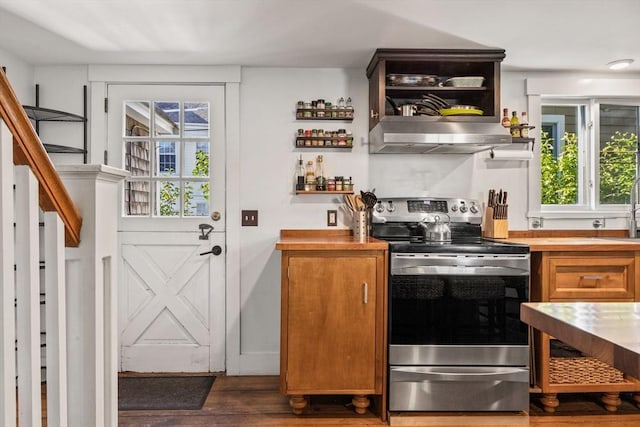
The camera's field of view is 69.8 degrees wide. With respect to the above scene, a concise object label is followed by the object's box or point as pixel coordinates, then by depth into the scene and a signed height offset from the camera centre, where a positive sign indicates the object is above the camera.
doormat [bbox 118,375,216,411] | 2.61 -1.11
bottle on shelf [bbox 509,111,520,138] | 3.07 +0.57
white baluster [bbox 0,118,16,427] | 0.89 -0.14
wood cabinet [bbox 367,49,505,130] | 2.80 +0.86
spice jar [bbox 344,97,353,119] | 3.10 +0.66
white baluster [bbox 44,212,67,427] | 1.06 -0.25
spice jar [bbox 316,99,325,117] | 3.10 +0.69
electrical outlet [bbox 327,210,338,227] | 3.15 -0.05
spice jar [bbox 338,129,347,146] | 3.10 +0.48
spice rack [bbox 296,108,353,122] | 3.10 +0.63
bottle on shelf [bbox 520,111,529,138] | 3.07 +0.57
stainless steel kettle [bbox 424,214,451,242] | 2.77 -0.13
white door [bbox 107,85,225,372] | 3.15 -0.10
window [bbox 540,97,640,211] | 3.30 +0.43
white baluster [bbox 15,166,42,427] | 0.96 -0.16
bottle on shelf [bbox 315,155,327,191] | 3.08 +0.24
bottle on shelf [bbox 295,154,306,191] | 3.14 +0.27
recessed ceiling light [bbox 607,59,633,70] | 2.95 +0.96
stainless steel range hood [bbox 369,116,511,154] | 2.67 +0.45
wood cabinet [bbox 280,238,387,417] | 2.46 -0.59
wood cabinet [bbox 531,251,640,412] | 2.56 -0.47
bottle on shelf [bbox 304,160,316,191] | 3.08 +0.22
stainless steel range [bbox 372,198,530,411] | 2.44 -0.63
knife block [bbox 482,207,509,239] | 3.05 -0.11
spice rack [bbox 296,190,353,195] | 3.06 +0.13
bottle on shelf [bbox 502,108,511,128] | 3.07 +0.61
